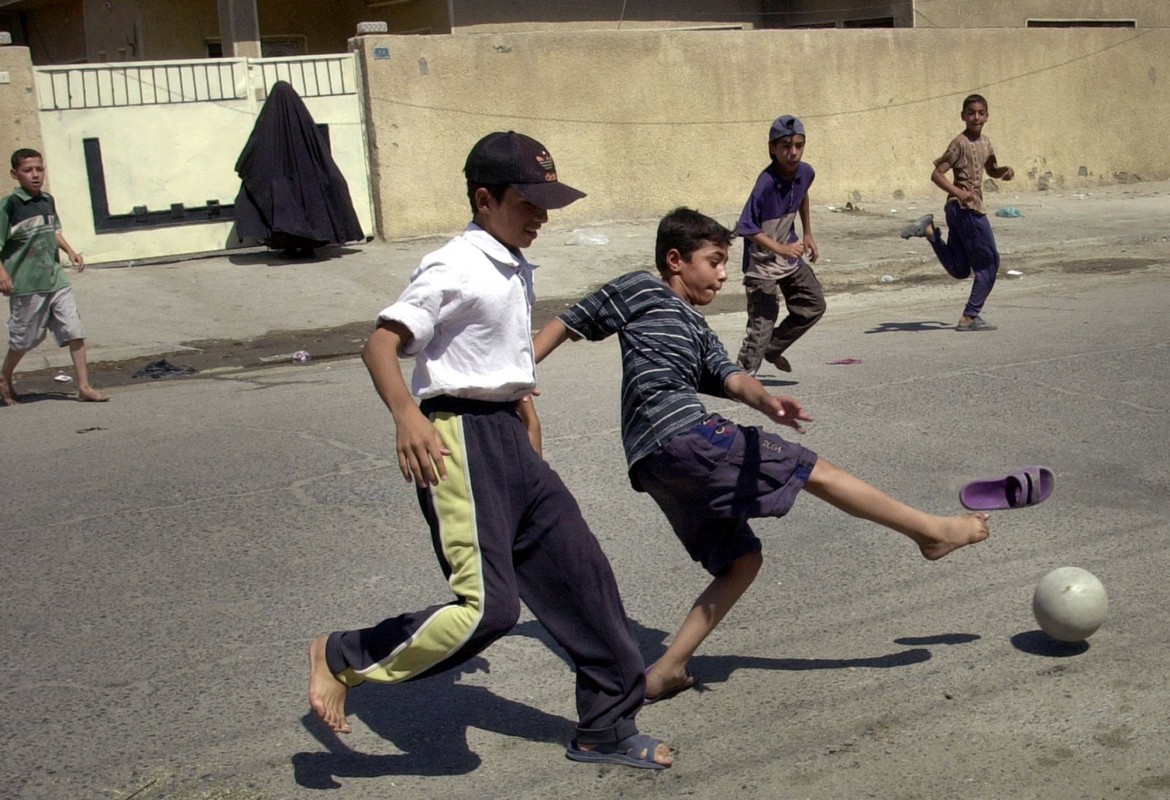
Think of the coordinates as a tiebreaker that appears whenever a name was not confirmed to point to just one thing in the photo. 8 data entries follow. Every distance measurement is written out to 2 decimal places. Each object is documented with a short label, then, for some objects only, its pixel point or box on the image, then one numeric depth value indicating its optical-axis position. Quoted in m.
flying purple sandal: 3.90
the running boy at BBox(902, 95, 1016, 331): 10.20
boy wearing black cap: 3.27
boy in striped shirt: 3.74
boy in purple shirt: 8.37
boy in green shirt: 8.96
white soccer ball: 4.12
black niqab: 14.33
